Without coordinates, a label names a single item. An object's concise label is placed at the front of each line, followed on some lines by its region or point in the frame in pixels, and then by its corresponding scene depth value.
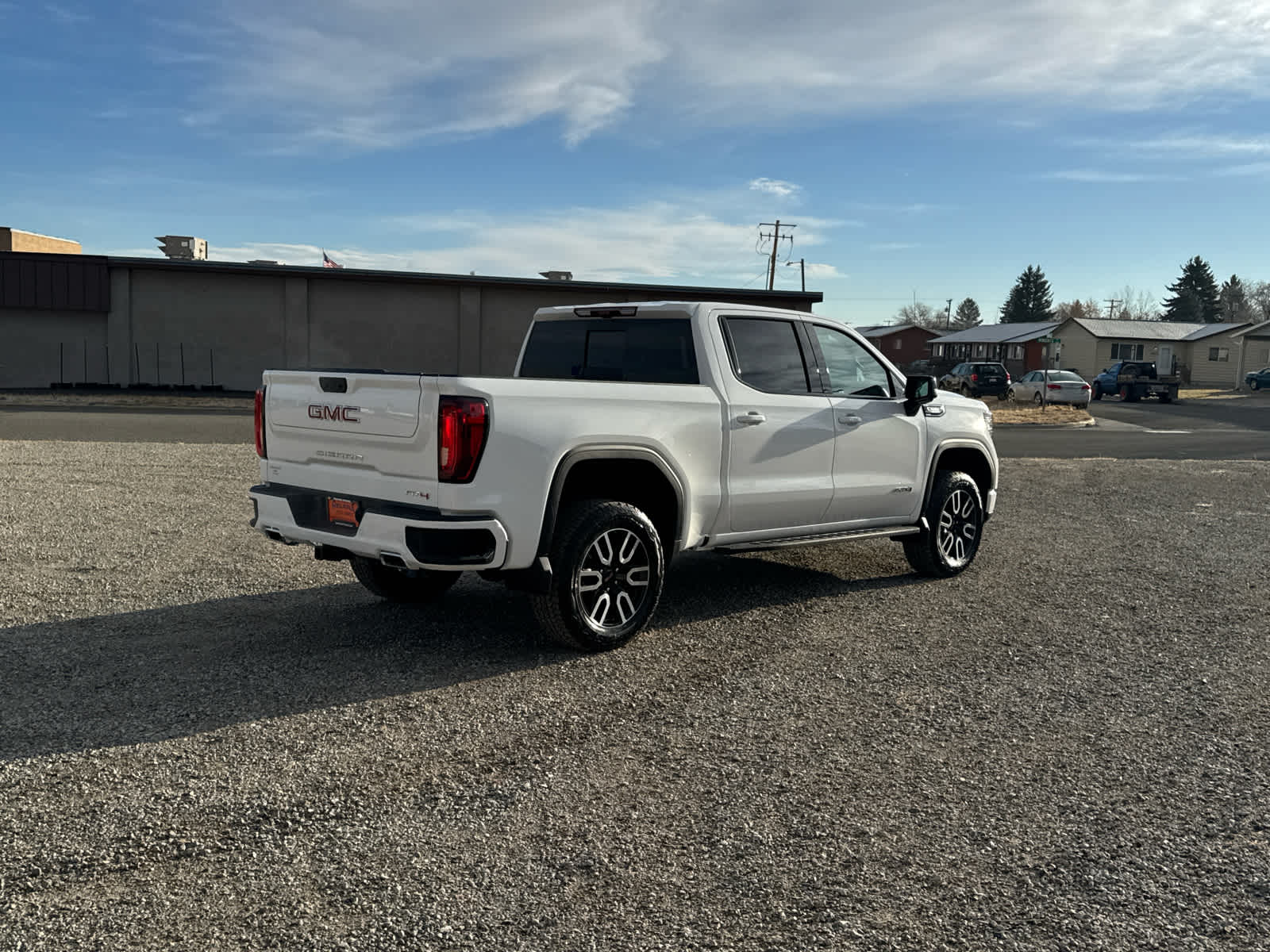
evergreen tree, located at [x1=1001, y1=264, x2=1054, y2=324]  135.12
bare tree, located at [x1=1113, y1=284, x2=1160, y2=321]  150.38
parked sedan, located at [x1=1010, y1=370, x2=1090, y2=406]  37.94
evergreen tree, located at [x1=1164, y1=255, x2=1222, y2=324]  124.44
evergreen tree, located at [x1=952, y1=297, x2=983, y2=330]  158.62
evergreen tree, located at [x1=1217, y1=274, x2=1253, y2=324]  138.62
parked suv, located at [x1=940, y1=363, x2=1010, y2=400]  43.59
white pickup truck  5.25
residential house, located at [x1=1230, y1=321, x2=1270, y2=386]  68.06
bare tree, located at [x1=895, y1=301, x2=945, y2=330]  169.62
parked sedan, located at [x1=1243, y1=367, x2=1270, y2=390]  63.25
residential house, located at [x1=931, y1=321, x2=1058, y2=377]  80.12
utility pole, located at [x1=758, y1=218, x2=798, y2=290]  73.25
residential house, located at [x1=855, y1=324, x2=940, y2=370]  96.38
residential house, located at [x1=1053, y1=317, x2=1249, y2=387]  71.12
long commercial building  33.25
